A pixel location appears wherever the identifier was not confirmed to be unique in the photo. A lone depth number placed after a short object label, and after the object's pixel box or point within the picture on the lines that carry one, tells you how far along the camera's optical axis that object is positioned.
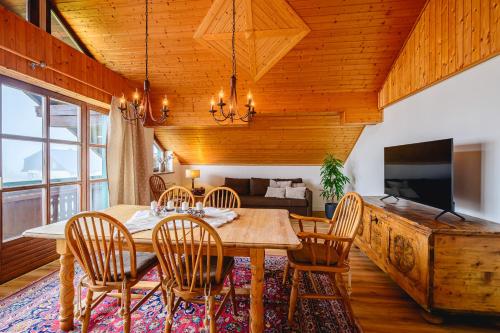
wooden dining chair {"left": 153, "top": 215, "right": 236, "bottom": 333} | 1.42
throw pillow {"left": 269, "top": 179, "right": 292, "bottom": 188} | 5.47
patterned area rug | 1.79
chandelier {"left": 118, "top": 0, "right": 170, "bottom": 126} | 1.92
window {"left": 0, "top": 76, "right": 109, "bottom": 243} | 2.50
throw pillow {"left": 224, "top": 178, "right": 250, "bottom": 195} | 5.65
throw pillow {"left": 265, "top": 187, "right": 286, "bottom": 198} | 5.19
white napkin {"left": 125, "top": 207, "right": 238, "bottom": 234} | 1.82
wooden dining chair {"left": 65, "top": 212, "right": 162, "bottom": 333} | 1.50
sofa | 4.93
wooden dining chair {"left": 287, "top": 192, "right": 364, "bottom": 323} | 1.83
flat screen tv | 2.02
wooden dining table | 1.54
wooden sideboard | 1.73
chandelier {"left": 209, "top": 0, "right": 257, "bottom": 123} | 1.95
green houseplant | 4.81
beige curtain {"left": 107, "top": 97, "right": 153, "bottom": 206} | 3.59
